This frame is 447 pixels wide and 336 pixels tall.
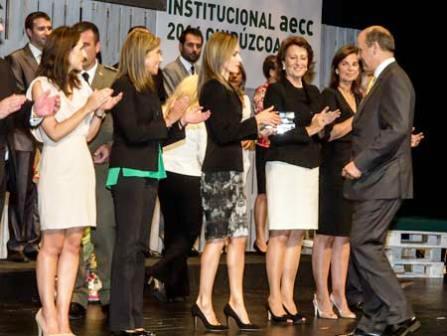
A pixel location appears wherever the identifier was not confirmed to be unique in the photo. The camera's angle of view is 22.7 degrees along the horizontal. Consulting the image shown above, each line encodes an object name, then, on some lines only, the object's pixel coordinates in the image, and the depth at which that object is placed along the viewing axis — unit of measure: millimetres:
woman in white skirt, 6410
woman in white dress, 5312
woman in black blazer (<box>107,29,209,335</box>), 5609
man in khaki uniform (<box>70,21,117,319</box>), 6559
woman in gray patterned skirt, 6012
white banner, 8648
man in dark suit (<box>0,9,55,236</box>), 5148
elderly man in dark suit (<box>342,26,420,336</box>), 5727
